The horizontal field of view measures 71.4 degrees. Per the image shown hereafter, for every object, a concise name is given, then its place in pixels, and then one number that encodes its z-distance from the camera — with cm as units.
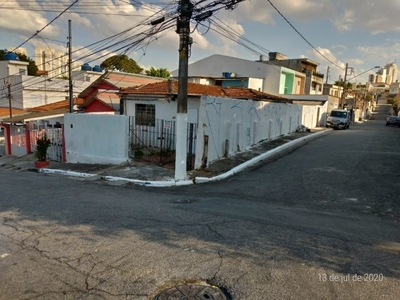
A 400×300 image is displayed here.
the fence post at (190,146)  1090
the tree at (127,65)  5372
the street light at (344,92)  4147
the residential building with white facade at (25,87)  3384
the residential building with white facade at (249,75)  3300
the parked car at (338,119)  2938
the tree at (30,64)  4931
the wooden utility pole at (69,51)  1665
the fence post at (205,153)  1038
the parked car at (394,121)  3725
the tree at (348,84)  6464
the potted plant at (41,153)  1445
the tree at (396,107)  6098
